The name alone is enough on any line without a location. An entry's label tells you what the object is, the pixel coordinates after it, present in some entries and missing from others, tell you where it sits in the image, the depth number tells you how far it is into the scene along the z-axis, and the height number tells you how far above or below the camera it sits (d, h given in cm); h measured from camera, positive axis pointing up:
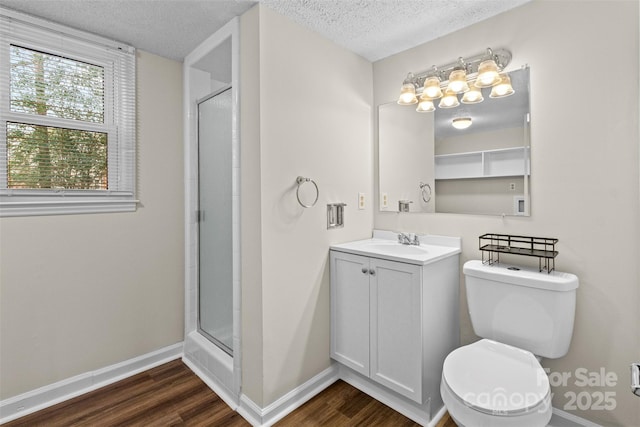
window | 176 +58
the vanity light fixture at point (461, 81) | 176 +80
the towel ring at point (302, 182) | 191 +18
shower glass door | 213 -5
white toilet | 116 -66
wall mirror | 179 +37
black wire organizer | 163 -20
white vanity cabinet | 167 -63
